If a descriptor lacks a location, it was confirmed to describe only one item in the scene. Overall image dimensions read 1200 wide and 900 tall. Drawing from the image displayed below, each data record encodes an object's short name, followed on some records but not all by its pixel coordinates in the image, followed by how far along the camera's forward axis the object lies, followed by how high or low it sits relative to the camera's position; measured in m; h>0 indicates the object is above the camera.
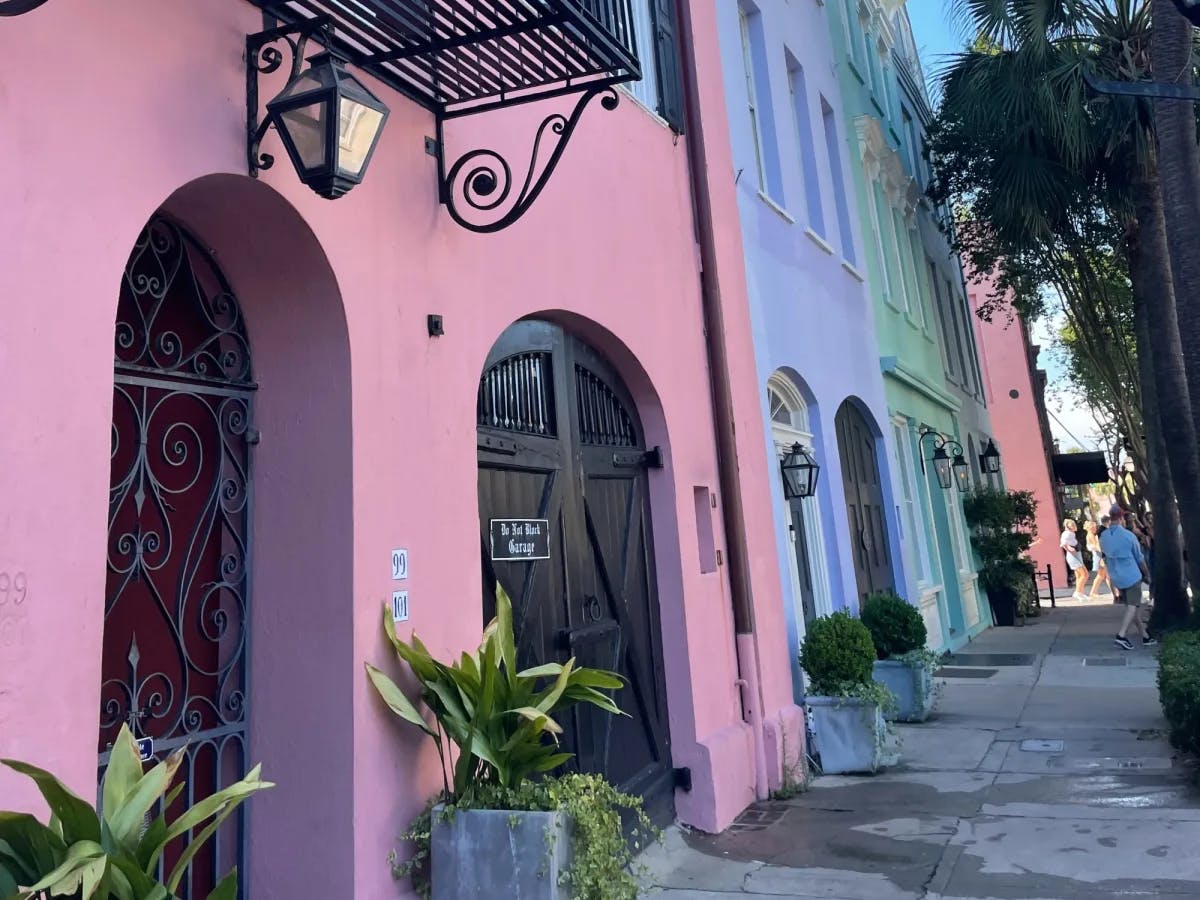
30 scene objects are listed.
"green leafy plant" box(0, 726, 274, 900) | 1.92 -0.39
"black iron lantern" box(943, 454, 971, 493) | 14.80 +2.00
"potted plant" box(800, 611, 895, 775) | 6.52 -0.69
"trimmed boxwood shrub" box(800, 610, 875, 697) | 6.57 -0.37
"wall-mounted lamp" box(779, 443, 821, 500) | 7.64 +1.08
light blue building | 7.86 +2.82
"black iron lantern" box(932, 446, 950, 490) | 13.38 +1.88
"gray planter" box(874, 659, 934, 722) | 8.07 -0.76
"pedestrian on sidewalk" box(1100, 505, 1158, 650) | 11.41 +0.29
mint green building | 11.55 +4.21
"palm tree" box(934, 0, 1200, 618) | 9.97 +5.49
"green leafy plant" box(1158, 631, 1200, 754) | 5.55 -0.72
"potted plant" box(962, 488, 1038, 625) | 15.23 +0.70
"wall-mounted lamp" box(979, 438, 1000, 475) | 17.42 +2.45
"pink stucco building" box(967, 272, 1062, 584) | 25.45 +4.83
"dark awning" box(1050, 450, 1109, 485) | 24.05 +2.98
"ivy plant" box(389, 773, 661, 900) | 3.16 -0.70
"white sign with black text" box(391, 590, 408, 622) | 3.46 +0.11
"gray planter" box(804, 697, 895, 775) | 6.51 -0.95
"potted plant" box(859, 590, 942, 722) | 8.07 -0.49
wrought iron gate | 2.93 +0.43
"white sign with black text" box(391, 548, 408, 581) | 3.49 +0.26
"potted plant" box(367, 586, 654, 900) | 3.10 -0.59
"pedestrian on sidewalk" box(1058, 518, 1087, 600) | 22.53 +0.68
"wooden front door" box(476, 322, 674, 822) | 4.55 +0.51
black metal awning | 3.38 +2.29
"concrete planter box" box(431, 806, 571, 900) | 3.07 -0.76
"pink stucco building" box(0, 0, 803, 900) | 2.40 +0.75
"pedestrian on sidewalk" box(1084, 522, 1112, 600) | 21.52 +0.46
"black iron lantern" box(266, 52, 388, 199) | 2.92 +1.63
